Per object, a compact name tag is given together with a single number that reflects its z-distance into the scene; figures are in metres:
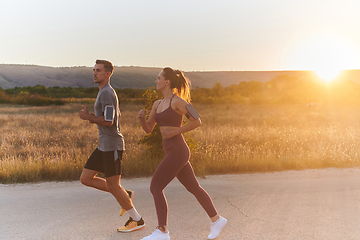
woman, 3.40
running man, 3.47
